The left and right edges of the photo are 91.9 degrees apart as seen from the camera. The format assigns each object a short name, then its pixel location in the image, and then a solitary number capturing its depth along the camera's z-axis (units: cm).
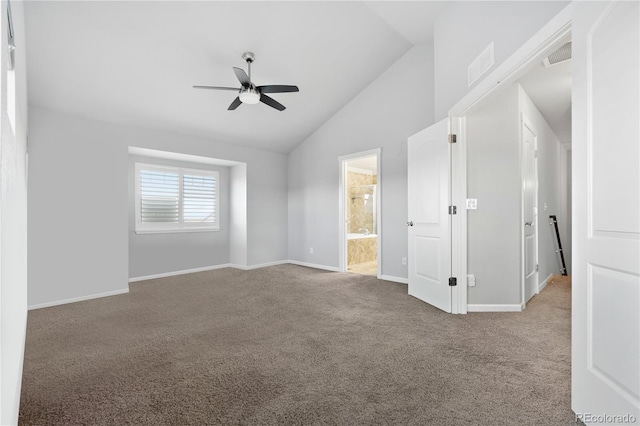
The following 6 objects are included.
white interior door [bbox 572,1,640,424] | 124
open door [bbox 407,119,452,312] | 334
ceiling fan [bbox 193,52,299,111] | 342
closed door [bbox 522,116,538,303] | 353
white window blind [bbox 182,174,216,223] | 595
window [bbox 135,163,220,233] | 536
